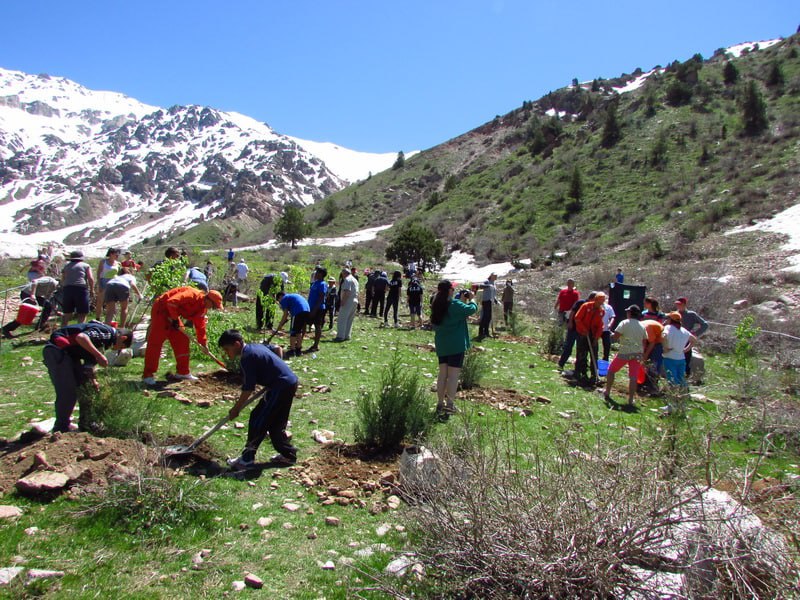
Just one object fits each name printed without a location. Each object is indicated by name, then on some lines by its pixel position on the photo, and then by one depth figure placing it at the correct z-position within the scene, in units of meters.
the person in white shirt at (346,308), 11.82
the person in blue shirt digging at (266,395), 5.00
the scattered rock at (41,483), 3.98
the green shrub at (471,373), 8.52
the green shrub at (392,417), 5.53
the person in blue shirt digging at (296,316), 9.41
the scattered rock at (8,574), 2.97
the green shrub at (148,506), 3.72
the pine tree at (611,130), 53.66
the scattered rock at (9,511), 3.69
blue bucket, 9.49
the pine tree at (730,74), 55.38
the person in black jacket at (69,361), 5.16
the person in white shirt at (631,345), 8.19
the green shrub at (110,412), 5.04
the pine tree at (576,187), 44.56
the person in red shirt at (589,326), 9.16
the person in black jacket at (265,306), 10.47
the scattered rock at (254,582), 3.24
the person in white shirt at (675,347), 8.27
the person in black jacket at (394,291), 15.13
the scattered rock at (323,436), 5.80
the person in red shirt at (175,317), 6.99
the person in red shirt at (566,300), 12.77
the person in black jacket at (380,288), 16.22
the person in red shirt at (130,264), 11.04
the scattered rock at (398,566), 3.16
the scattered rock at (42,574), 3.05
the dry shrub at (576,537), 2.51
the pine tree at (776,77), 49.28
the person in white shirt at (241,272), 17.03
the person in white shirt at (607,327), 10.62
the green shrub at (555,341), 12.21
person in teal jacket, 6.78
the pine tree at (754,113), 42.12
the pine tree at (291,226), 65.62
